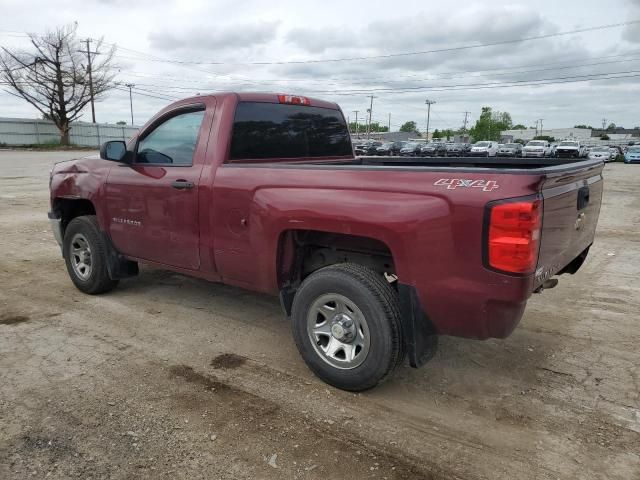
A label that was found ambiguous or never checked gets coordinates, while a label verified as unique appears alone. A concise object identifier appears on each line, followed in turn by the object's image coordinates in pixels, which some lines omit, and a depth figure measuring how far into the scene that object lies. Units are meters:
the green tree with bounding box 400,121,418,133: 151.68
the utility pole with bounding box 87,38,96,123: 49.82
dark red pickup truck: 2.73
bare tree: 46.81
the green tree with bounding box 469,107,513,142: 97.50
